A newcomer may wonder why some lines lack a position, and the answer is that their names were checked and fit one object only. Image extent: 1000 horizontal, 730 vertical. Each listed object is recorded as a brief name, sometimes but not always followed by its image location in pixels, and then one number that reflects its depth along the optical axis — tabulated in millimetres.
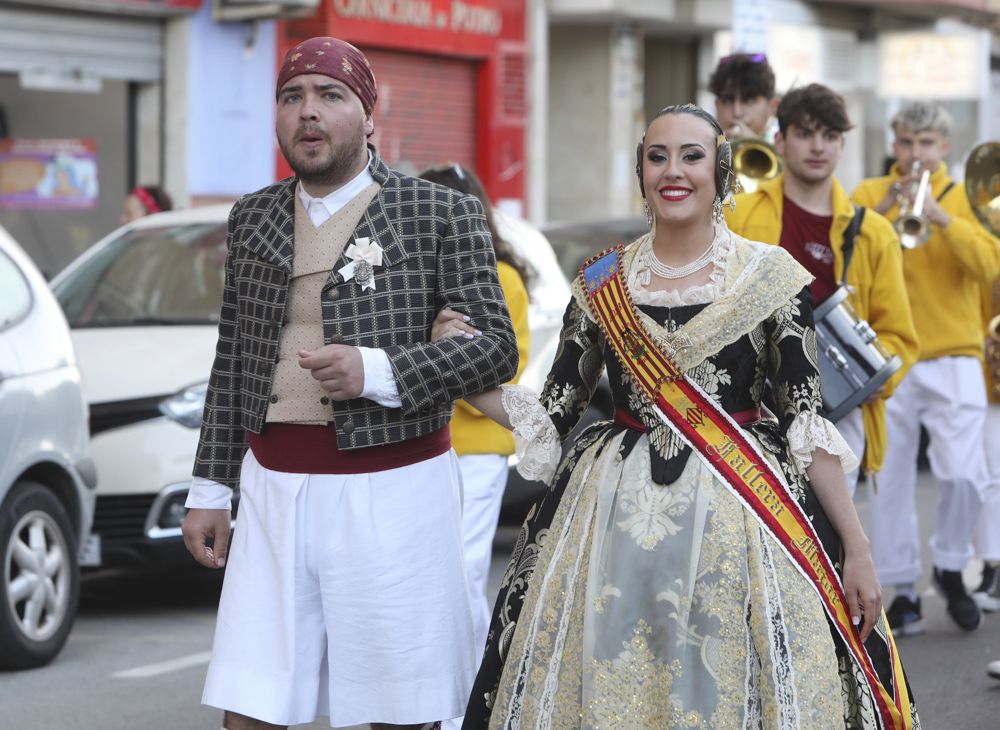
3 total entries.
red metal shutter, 19219
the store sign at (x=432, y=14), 18453
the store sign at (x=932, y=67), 26469
